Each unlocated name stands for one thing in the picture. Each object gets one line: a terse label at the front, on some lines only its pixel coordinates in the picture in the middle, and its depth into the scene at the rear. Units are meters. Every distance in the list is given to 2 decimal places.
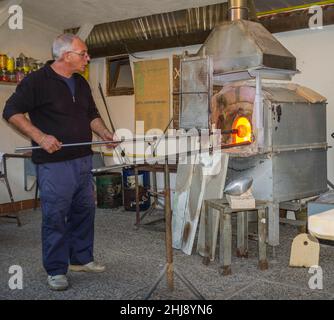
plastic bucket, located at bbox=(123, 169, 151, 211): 5.24
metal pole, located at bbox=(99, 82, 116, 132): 5.91
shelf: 5.14
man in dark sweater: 2.62
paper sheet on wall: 5.36
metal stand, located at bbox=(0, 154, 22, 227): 4.58
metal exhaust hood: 3.42
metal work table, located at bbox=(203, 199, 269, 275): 2.98
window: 5.93
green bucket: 5.53
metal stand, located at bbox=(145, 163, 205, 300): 2.41
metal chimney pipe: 3.79
